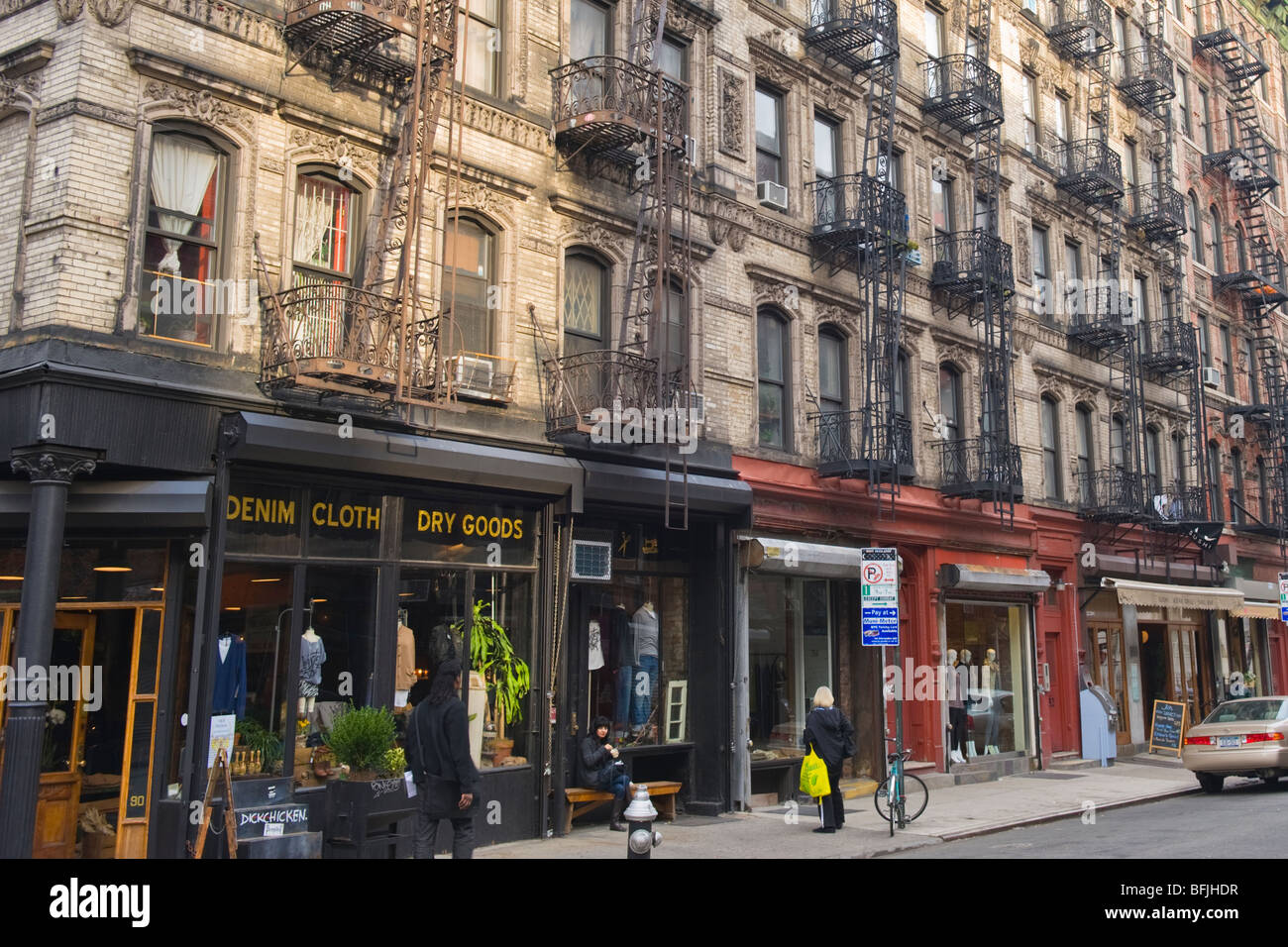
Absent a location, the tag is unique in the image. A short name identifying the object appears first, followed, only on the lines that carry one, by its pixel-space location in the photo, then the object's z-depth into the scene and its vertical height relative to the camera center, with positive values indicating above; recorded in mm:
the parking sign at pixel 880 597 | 13570 +735
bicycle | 14078 -1777
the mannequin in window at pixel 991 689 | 21344 -575
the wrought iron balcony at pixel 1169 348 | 27594 +7752
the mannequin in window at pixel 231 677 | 10992 -223
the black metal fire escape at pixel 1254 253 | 33219 +12587
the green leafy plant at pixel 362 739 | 10188 -759
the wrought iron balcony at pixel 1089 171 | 25625 +11177
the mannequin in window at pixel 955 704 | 20125 -822
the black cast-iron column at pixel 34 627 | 9406 +212
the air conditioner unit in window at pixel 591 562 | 14398 +1213
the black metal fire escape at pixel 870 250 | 18203 +6770
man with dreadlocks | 9664 -943
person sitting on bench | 13781 -1366
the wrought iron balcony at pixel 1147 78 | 28719 +15030
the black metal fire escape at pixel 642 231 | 14188 +5762
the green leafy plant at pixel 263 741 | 11188 -864
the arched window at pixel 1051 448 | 24469 +4610
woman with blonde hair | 14000 -1052
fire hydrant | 9992 -1527
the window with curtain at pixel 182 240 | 10953 +4067
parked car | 17609 -1311
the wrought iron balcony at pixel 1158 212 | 28469 +11408
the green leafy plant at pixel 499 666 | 13406 -121
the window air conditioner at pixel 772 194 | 17703 +7258
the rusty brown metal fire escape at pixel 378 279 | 11195 +3999
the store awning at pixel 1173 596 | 23984 +1443
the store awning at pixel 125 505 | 10391 +1349
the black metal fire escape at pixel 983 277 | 20797 +7127
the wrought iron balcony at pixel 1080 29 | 26422 +15189
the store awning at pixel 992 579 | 19891 +1456
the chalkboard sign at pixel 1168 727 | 24273 -1449
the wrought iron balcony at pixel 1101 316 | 25500 +7861
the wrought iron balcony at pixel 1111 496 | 24547 +3629
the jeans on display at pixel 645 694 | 15289 -498
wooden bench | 13617 -1774
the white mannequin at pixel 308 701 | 11727 -488
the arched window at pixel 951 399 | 21688 +4990
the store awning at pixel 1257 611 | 28562 +1281
